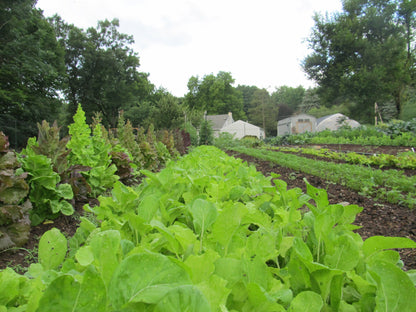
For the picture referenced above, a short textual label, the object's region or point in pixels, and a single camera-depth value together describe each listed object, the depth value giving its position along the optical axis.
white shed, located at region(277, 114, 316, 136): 44.18
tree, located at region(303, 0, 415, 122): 28.12
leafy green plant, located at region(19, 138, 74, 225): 3.53
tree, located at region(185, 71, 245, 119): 67.06
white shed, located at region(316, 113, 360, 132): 44.66
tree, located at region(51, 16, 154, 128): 34.12
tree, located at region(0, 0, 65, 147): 20.39
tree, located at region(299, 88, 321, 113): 74.62
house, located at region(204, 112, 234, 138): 55.97
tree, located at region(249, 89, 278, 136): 65.44
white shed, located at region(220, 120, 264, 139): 49.78
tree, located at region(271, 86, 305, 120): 89.50
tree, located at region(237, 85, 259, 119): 85.00
